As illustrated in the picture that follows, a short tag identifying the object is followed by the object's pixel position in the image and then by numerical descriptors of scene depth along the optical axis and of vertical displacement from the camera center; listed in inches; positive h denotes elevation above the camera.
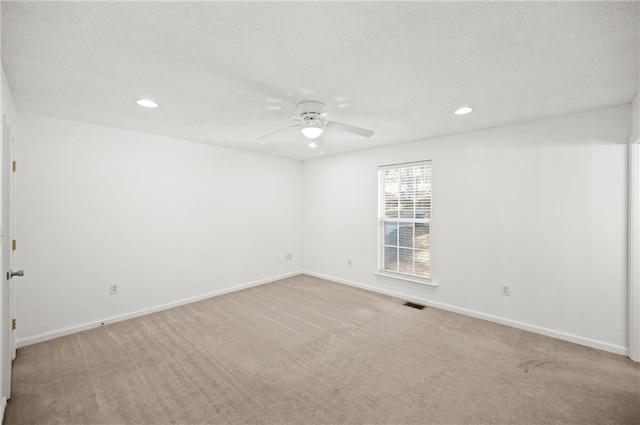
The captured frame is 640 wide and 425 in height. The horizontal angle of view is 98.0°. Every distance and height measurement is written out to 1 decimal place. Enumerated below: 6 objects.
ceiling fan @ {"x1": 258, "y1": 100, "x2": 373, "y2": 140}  100.3 +33.2
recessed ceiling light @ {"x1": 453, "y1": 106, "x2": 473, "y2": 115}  110.3 +41.8
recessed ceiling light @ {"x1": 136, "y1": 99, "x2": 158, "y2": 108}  101.2 +40.9
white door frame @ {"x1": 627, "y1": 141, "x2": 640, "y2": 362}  101.5 -13.6
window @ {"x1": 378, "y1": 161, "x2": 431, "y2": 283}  163.6 -4.4
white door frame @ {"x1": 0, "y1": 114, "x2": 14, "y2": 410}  73.7 -20.1
